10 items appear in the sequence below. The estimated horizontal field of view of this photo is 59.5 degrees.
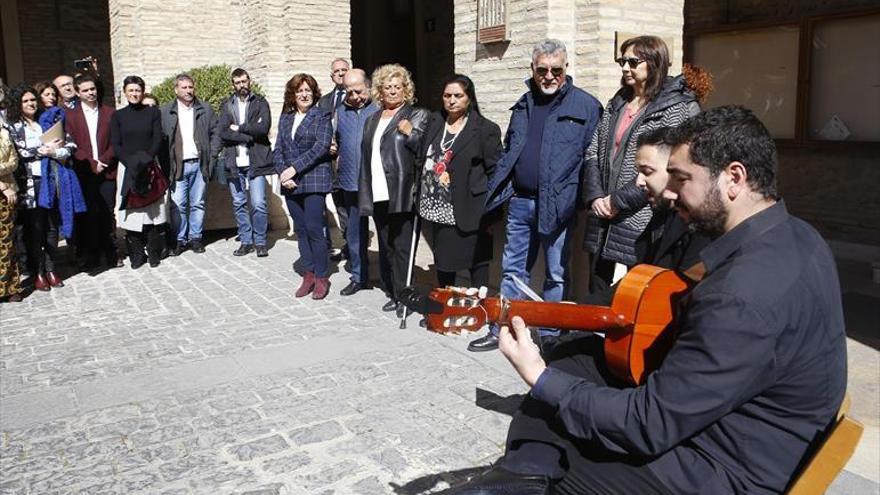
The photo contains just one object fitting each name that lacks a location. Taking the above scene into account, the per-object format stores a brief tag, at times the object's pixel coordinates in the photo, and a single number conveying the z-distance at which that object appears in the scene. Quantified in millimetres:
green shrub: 10375
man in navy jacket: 5172
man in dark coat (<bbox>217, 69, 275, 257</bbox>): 9008
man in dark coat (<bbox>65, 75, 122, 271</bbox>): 8516
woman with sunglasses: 4469
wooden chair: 2062
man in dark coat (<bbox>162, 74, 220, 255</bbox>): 9281
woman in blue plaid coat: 7023
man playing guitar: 1987
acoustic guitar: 2385
